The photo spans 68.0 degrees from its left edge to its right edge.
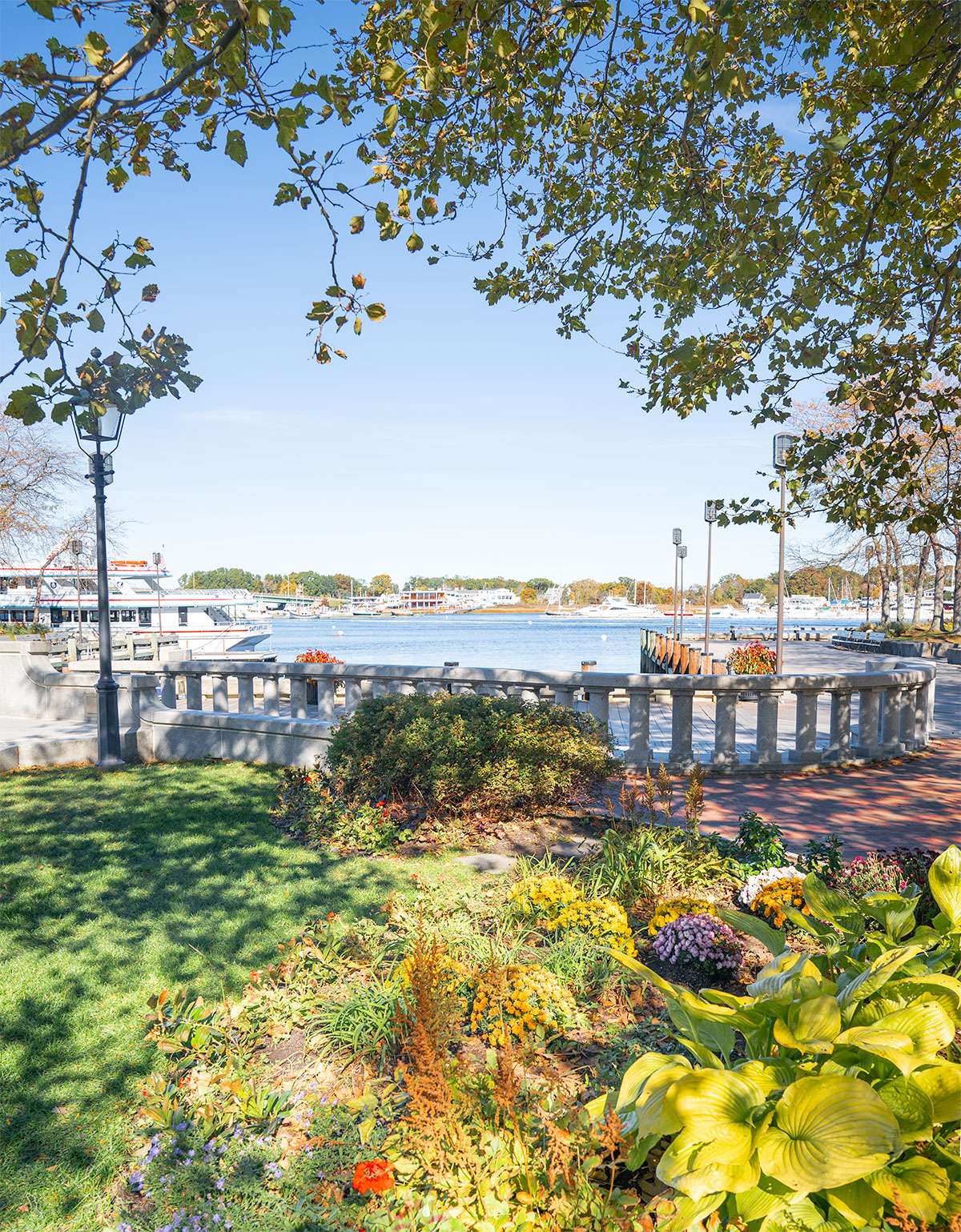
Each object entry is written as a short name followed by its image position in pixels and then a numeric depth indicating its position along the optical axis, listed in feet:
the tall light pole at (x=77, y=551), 103.36
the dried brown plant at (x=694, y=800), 14.78
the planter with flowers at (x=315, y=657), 45.88
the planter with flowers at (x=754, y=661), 53.06
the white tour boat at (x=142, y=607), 116.16
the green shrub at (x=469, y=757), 19.22
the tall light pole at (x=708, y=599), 74.64
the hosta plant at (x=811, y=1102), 4.93
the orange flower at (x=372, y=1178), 6.72
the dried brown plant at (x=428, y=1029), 7.18
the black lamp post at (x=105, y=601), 26.61
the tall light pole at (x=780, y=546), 42.97
